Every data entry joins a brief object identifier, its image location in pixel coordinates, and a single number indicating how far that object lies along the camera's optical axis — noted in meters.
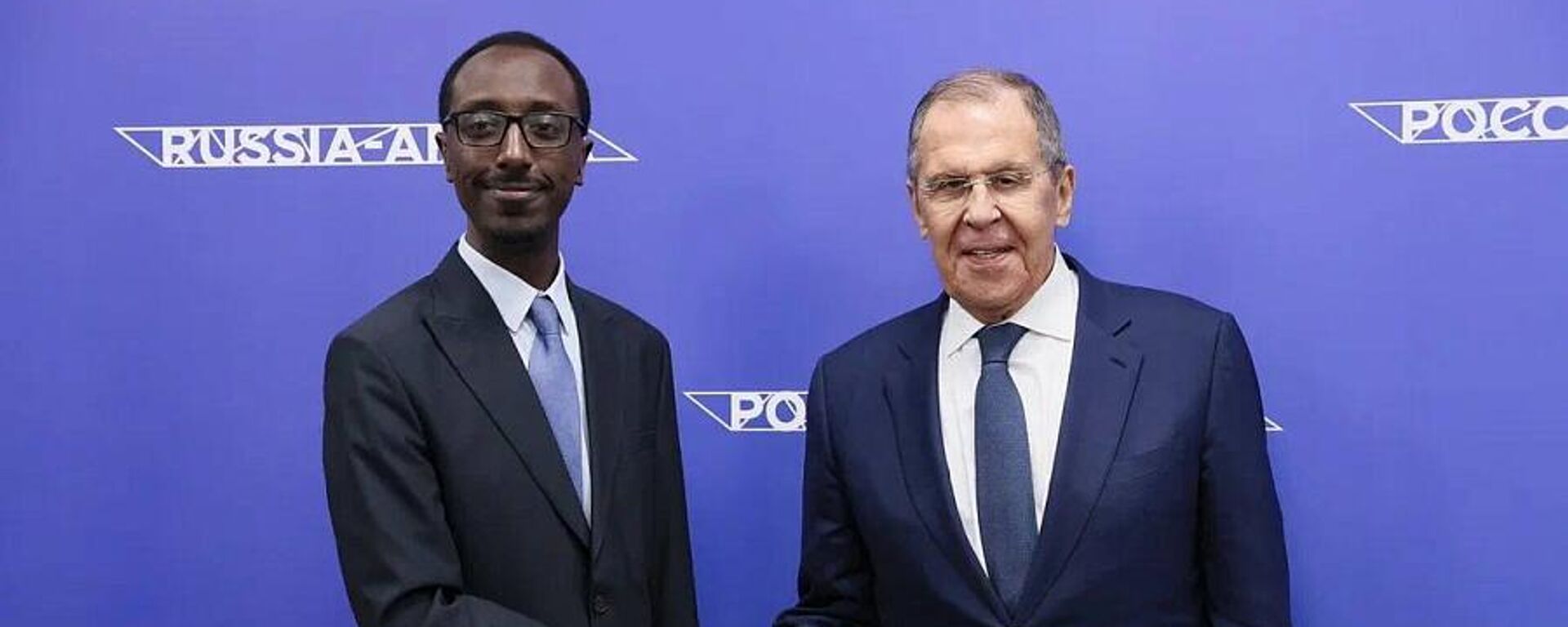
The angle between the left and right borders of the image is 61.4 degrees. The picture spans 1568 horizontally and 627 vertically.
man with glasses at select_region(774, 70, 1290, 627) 1.49
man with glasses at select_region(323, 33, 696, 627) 1.43
